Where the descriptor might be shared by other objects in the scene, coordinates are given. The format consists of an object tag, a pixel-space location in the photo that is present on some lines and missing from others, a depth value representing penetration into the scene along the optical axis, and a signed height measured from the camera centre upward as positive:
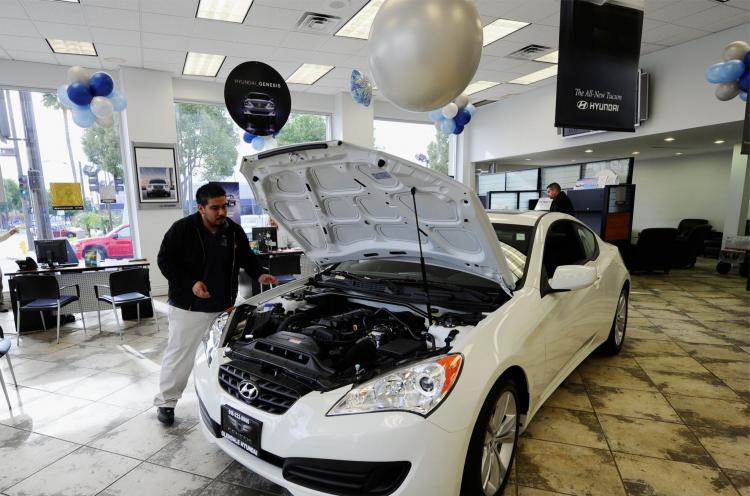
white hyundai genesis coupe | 1.34 -0.63
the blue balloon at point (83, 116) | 4.90 +1.06
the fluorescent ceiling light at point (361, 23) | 4.48 +2.14
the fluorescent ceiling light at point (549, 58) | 5.99 +2.13
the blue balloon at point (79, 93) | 4.72 +1.30
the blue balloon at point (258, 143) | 6.35 +0.91
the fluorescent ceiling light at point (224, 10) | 4.31 +2.12
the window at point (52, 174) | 5.99 +0.43
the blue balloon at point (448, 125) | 6.90 +1.26
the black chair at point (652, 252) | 7.09 -1.02
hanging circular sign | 3.69 +0.98
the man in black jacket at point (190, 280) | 2.38 -0.48
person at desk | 6.34 -0.04
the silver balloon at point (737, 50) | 4.49 +1.62
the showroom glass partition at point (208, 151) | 6.98 +0.90
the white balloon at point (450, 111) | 6.53 +1.43
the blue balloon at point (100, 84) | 4.81 +1.43
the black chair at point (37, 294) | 3.95 -0.92
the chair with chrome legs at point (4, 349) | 2.49 -0.91
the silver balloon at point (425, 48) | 2.30 +0.89
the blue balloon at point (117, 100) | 5.08 +1.30
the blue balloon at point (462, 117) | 6.84 +1.39
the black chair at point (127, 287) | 4.09 -0.90
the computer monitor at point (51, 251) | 4.75 -0.59
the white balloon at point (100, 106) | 4.89 +1.17
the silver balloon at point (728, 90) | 4.56 +1.20
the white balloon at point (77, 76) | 4.75 +1.51
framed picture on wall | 6.26 +0.43
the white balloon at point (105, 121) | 5.11 +1.04
